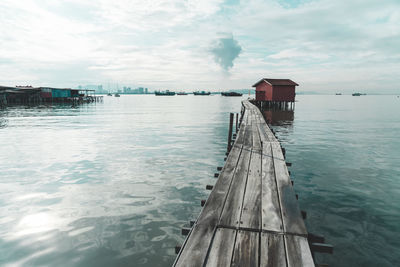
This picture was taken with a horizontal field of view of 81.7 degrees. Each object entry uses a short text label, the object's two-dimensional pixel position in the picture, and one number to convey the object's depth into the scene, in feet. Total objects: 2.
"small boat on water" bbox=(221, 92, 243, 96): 618.36
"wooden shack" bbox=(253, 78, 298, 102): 149.48
